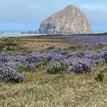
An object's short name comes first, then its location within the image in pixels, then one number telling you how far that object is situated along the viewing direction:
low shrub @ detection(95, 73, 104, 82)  13.50
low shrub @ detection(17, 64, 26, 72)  16.93
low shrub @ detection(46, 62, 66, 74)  15.90
